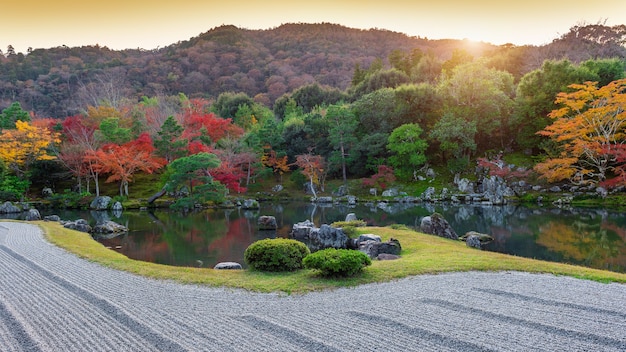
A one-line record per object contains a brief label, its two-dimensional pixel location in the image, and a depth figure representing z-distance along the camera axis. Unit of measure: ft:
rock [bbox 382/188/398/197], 100.48
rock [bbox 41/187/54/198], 108.17
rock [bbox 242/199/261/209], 92.21
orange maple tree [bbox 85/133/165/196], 97.55
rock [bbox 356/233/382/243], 42.12
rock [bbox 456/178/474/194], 96.17
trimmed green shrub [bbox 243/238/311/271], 29.04
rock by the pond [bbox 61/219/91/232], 59.47
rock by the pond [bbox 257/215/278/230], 60.13
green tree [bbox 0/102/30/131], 112.47
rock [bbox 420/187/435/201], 96.17
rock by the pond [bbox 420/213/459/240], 49.14
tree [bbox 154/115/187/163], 96.93
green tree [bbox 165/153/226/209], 82.94
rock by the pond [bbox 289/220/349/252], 45.73
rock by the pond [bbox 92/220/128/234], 58.80
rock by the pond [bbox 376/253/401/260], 35.09
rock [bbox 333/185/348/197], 107.45
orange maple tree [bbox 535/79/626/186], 77.92
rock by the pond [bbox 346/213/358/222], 58.34
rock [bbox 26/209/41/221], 72.59
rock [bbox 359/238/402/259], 37.91
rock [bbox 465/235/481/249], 43.32
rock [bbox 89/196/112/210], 93.30
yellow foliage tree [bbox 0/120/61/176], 98.43
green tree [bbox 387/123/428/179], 104.22
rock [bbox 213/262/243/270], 32.59
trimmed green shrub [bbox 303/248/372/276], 25.59
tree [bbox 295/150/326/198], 106.22
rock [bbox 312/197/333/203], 102.40
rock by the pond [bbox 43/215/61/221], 68.61
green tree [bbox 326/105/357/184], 114.21
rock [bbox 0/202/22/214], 84.43
